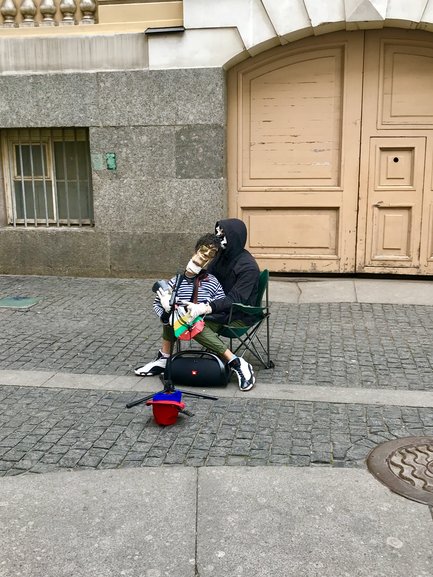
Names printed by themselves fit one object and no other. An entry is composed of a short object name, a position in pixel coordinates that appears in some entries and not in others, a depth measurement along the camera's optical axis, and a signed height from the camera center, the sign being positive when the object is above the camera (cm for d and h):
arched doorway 807 +19
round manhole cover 340 -171
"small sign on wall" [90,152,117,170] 852 +12
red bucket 415 -154
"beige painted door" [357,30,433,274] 802 +14
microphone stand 444 -151
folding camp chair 488 -121
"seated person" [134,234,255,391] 474 -97
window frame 893 +0
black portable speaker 484 -152
